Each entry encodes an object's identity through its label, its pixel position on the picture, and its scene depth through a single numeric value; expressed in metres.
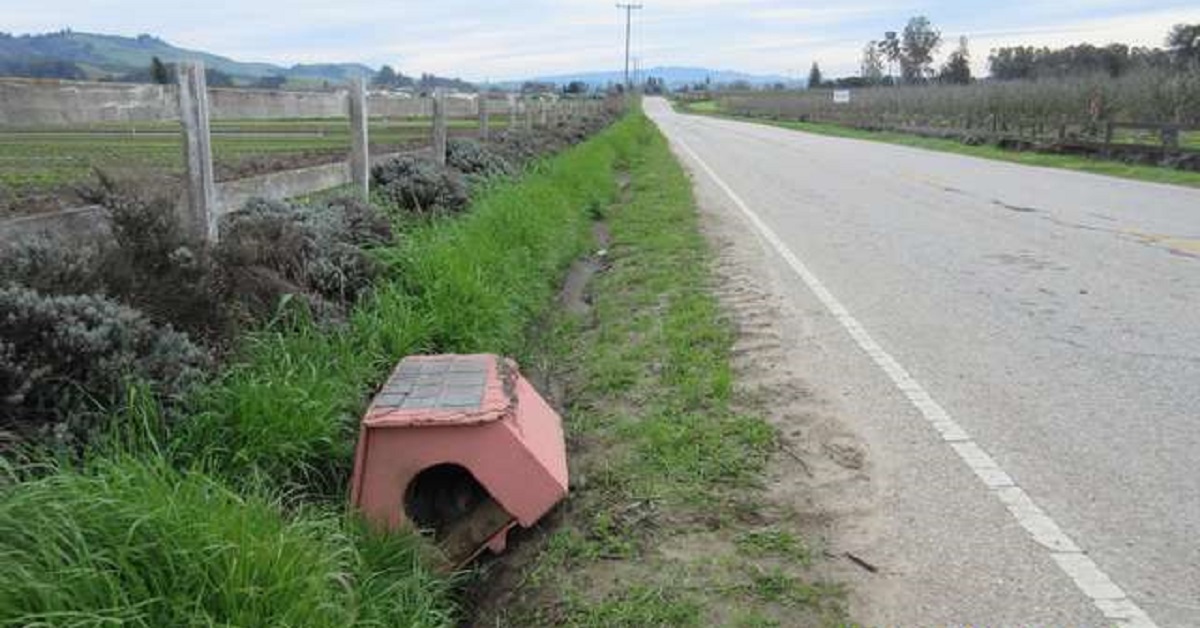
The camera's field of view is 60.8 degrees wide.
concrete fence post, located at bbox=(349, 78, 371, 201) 8.08
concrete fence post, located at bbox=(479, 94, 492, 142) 15.14
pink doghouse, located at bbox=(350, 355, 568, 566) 3.95
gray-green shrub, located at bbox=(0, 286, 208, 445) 3.37
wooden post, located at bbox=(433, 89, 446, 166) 11.41
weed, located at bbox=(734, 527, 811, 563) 3.74
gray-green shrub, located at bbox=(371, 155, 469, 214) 9.30
